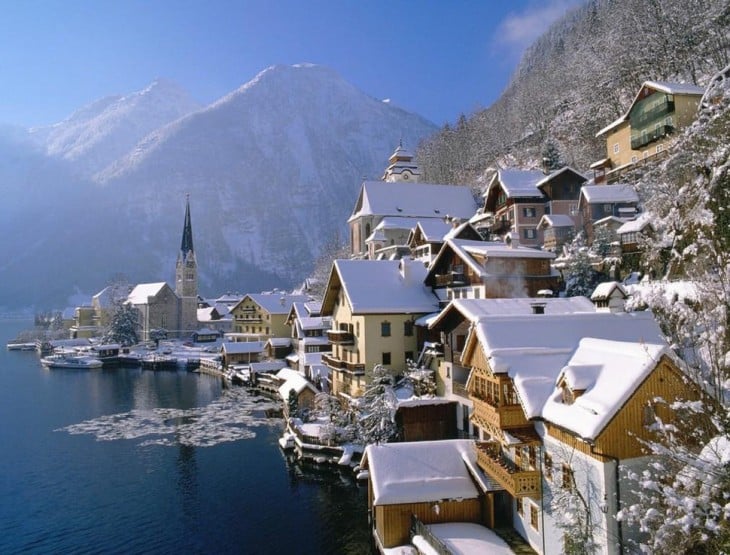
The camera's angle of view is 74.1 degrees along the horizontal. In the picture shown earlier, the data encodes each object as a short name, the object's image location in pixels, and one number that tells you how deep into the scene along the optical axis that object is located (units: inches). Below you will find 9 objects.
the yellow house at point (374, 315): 1498.5
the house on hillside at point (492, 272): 1456.7
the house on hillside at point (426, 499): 813.9
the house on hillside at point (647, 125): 1779.0
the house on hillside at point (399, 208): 3048.7
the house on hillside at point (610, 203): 1824.6
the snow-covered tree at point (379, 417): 1203.2
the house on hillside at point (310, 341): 2052.2
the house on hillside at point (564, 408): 559.2
